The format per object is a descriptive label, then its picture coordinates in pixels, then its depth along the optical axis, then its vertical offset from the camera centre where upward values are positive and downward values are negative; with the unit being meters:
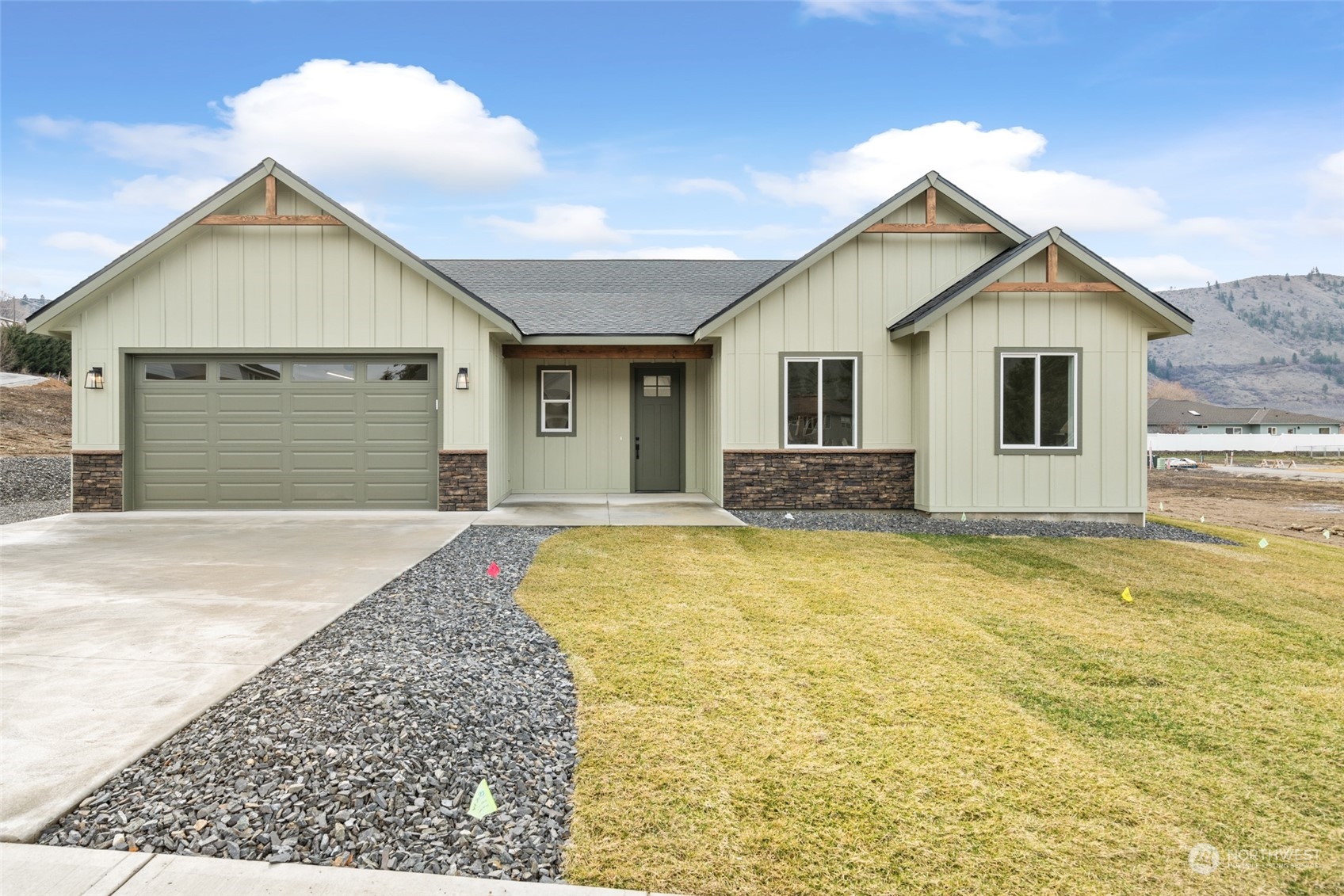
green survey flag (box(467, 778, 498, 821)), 2.37 -1.27
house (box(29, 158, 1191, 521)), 10.02 +1.04
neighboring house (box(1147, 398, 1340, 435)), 62.66 +1.18
